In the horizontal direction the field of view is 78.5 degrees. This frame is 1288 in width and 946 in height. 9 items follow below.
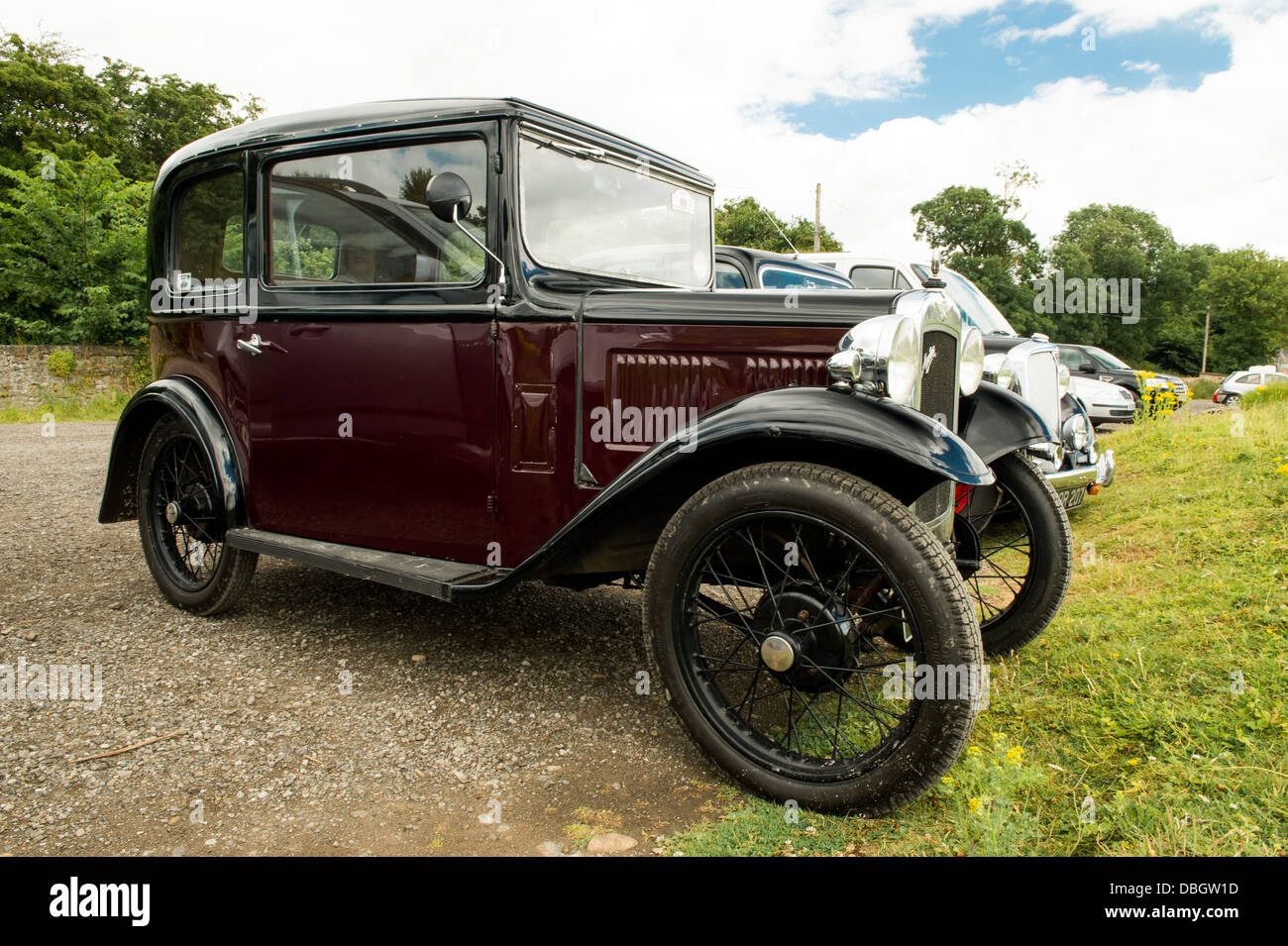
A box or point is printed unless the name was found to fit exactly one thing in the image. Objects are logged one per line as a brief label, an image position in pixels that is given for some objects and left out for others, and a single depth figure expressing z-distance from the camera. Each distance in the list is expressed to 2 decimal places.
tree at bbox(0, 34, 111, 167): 21.64
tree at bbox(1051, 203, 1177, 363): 40.34
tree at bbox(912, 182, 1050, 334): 37.25
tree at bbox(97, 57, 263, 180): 26.59
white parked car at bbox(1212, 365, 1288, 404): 22.11
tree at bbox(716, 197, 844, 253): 30.77
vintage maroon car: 2.13
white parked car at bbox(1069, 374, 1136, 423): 11.35
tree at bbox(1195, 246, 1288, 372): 43.25
